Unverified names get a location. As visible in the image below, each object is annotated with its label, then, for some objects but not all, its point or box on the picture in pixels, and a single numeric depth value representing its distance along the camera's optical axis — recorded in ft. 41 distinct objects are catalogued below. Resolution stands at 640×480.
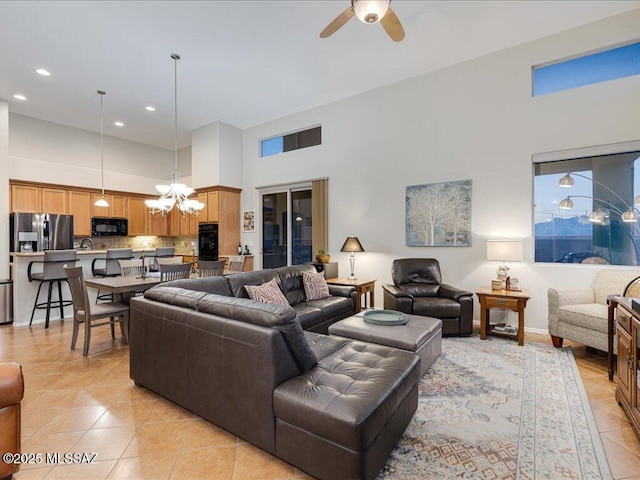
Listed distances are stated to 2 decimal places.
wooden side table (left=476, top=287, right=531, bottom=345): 12.23
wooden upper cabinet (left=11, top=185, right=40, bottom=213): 19.81
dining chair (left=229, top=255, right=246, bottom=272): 17.79
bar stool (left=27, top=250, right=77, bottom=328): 14.80
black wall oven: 23.24
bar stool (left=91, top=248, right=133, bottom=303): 17.08
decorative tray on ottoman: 9.98
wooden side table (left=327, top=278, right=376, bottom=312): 15.74
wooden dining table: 11.54
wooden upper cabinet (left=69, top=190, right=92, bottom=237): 22.38
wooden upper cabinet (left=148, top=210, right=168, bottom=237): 27.04
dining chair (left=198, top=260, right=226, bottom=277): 14.52
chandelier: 14.16
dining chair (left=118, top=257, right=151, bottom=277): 15.33
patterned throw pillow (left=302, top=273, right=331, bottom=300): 13.84
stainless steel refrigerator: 17.87
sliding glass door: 21.42
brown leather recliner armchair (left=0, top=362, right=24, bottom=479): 5.07
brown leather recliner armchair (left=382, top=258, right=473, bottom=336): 13.00
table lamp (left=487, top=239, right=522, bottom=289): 12.92
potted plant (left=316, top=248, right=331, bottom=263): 18.37
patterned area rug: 5.81
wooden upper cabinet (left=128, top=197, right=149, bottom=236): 25.85
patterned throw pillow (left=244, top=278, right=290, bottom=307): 10.95
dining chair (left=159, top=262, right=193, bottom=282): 12.89
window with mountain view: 12.51
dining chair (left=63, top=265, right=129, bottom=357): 11.37
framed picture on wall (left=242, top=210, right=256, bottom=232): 23.95
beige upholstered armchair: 10.77
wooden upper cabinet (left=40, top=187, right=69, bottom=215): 20.93
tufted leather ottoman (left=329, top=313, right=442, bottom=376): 8.84
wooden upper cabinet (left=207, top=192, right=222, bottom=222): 22.98
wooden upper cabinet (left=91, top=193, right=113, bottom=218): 23.49
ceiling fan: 7.82
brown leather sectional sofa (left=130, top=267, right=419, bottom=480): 5.12
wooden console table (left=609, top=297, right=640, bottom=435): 6.67
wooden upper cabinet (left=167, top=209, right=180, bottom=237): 27.37
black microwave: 23.45
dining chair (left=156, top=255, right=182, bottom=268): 17.06
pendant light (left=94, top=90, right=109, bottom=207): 23.75
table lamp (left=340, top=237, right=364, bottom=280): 17.16
